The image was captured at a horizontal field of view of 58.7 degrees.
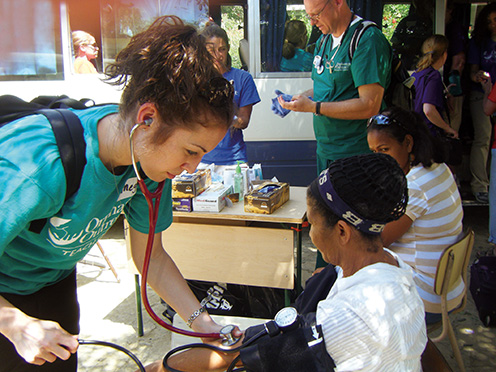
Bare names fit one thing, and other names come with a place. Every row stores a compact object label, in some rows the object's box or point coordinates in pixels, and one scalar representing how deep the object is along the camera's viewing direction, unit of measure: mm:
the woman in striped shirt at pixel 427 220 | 2154
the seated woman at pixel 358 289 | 1124
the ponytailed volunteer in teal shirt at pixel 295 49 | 4270
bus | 4312
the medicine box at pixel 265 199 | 2705
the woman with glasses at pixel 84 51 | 4406
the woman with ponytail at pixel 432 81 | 4250
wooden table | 2750
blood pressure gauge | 1184
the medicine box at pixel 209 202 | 2779
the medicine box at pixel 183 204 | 2809
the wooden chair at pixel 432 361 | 1366
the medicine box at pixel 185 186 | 2809
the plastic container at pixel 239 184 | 3047
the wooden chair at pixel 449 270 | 1968
